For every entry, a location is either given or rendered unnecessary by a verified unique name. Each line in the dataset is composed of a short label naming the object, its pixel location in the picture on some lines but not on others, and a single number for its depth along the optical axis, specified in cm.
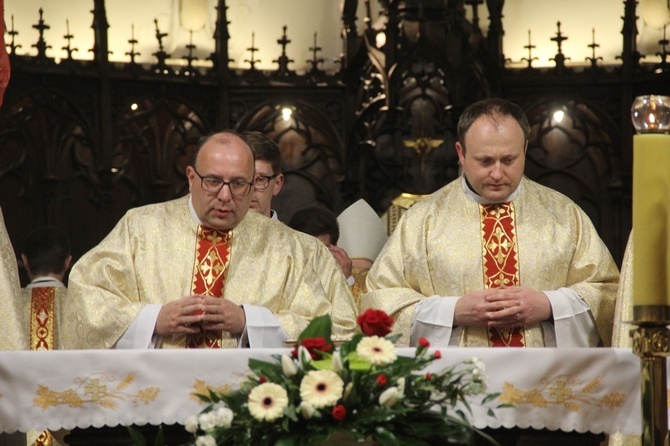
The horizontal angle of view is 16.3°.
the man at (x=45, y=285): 1201
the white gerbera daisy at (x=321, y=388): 528
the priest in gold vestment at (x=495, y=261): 829
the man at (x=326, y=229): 1175
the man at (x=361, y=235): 1283
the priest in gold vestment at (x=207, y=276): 826
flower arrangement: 535
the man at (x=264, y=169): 1058
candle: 569
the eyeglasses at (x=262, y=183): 1053
